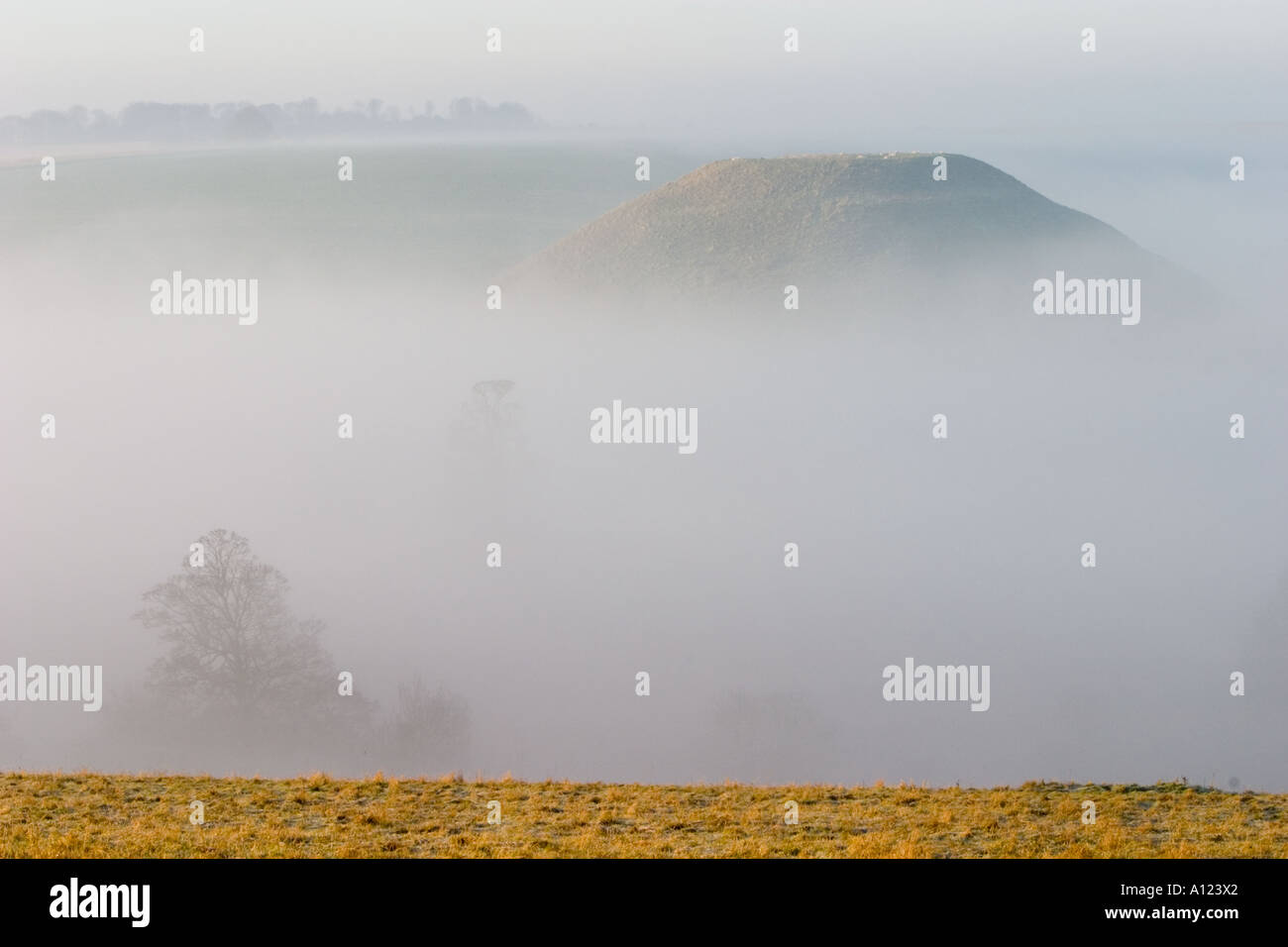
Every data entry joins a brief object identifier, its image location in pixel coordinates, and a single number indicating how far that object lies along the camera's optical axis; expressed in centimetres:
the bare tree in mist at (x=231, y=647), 10881
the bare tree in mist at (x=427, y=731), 12812
